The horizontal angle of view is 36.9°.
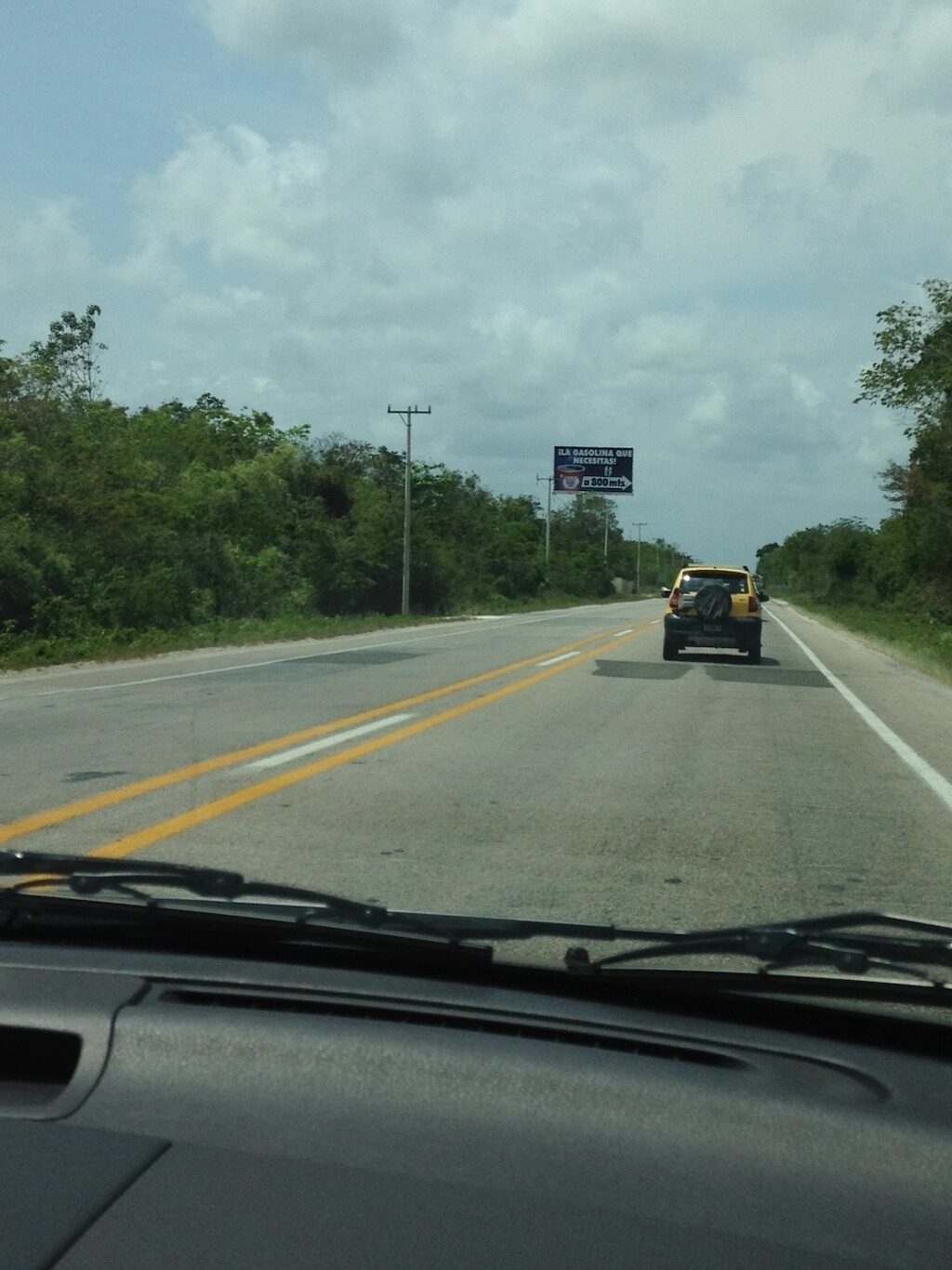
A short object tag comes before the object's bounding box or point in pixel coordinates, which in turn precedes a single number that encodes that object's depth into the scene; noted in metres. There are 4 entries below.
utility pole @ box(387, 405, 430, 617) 51.44
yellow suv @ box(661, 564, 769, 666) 23.70
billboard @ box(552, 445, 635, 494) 64.12
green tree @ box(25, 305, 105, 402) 61.53
